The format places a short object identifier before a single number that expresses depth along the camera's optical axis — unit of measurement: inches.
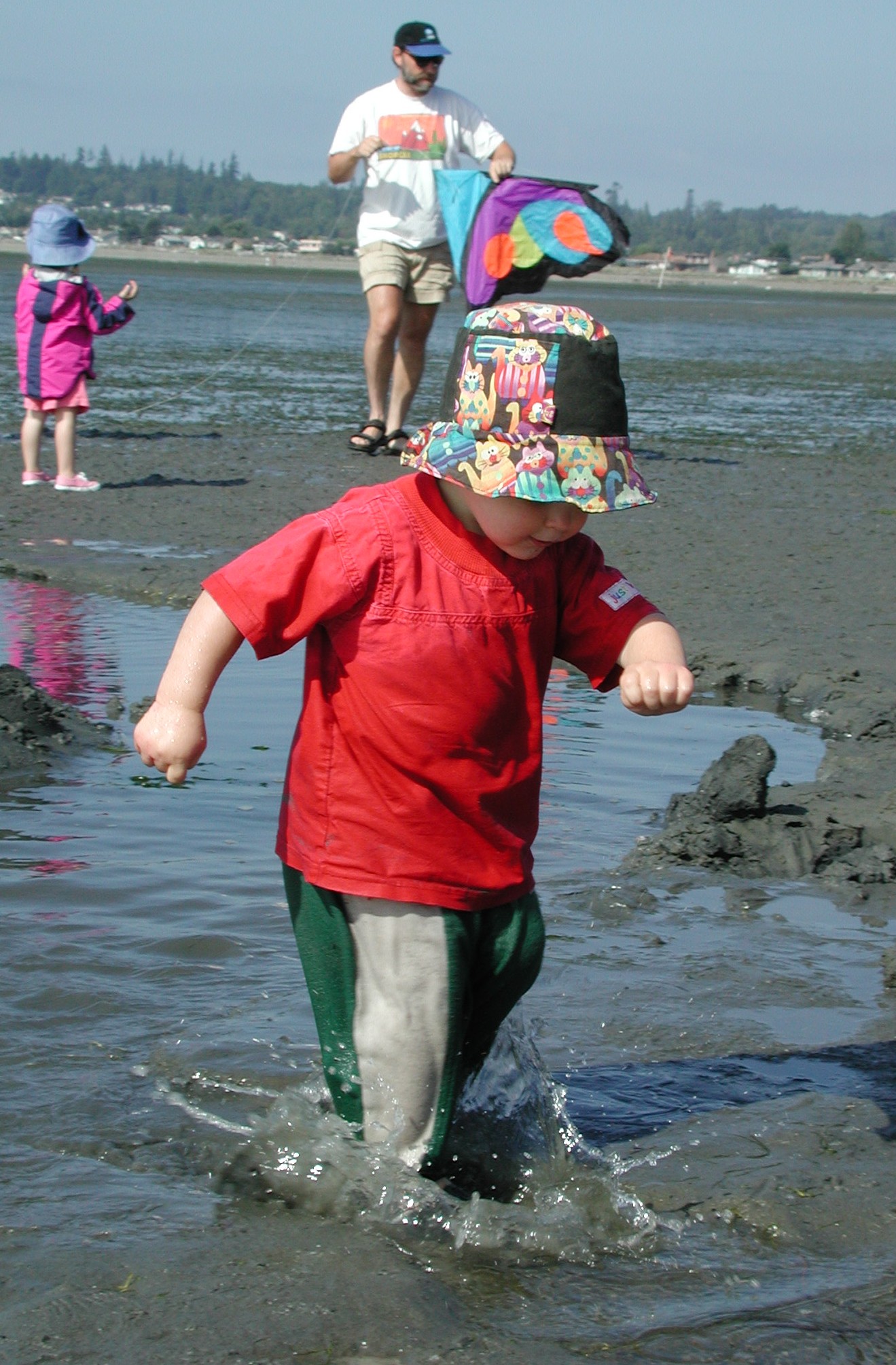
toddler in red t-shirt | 198.7
